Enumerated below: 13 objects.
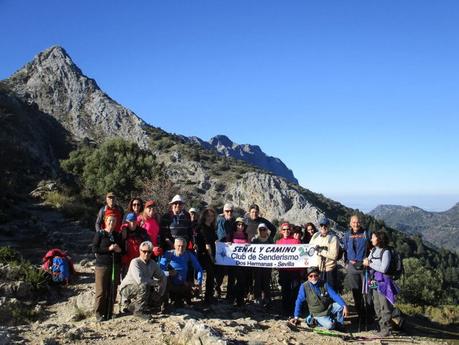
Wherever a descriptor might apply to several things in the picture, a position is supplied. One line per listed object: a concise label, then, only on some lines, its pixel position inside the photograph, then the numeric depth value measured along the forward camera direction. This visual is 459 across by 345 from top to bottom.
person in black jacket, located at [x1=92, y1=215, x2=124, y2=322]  7.96
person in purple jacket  8.55
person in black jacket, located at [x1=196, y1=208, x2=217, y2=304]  9.75
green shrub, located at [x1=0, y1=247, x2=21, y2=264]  13.14
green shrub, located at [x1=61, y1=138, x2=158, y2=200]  31.88
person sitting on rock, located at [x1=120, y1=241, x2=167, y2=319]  8.00
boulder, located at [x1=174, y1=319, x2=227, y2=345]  6.66
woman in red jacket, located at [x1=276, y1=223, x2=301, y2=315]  10.05
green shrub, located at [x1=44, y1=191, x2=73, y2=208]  24.80
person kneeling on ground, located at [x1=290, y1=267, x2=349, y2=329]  8.50
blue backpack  11.84
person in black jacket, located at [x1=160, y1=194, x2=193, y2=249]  9.30
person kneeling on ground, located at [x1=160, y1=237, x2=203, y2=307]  8.87
